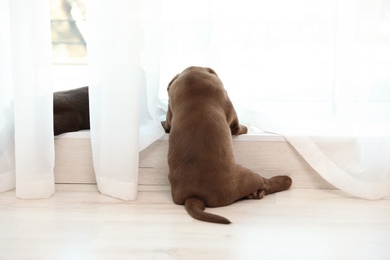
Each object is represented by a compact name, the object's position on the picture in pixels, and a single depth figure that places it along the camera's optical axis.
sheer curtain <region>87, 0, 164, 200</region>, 1.75
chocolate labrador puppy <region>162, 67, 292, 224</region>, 1.67
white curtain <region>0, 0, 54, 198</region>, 1.77
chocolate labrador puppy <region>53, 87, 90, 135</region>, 1.96
